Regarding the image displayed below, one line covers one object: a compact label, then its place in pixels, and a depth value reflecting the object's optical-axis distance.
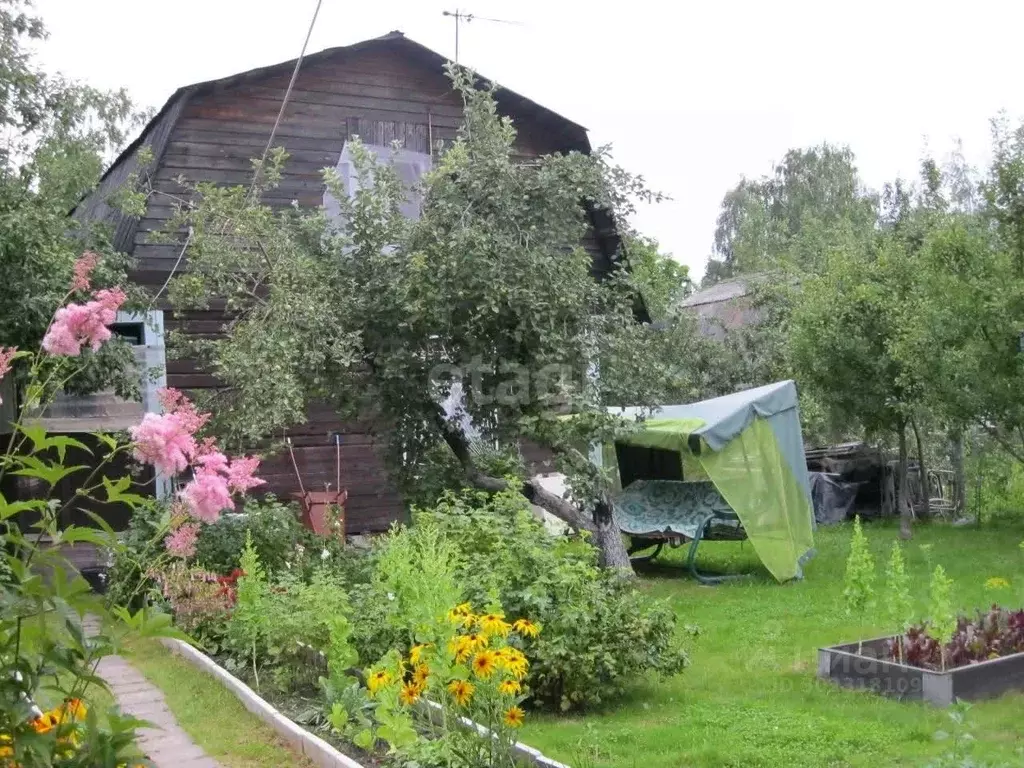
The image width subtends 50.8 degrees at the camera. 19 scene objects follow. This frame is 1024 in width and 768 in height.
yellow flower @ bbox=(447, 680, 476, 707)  4.68
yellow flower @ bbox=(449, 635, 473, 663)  4.59
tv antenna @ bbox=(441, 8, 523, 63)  10.47
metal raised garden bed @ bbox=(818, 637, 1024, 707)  6.27
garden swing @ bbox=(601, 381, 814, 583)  11.12
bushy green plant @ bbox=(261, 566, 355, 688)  6.78
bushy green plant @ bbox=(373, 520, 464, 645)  5.38
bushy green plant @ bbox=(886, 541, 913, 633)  6.52
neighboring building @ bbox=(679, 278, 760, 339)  28.56
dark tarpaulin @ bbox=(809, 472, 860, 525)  16.80
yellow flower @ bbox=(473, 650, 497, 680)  4.59
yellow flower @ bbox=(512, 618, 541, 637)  5.22
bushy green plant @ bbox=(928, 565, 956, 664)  6.24
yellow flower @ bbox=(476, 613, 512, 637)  4.72
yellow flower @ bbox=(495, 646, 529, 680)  4.57
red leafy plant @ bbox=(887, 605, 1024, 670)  6.70
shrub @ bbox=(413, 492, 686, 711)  6.24
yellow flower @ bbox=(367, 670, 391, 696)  4.84
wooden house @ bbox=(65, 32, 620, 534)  12.97
